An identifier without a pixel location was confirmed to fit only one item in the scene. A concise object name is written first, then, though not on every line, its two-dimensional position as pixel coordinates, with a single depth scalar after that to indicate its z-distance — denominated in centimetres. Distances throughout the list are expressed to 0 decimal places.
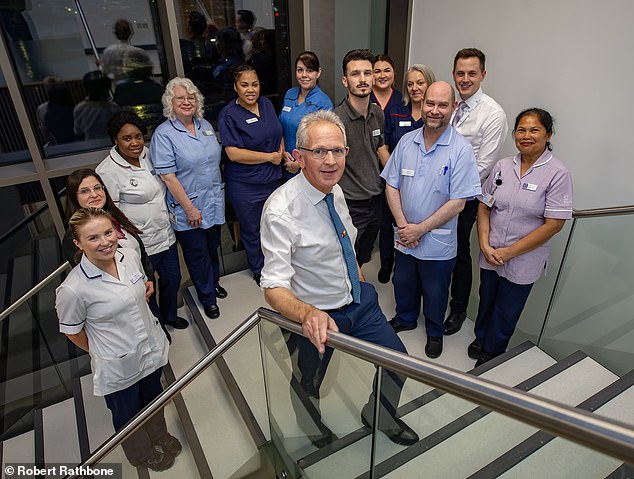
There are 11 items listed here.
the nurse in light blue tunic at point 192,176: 300
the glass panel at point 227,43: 371
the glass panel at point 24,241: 360
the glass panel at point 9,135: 328
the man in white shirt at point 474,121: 289
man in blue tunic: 252
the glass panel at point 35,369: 353
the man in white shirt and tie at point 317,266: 180
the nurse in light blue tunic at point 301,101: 337
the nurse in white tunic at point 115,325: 201
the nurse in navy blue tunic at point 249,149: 317
